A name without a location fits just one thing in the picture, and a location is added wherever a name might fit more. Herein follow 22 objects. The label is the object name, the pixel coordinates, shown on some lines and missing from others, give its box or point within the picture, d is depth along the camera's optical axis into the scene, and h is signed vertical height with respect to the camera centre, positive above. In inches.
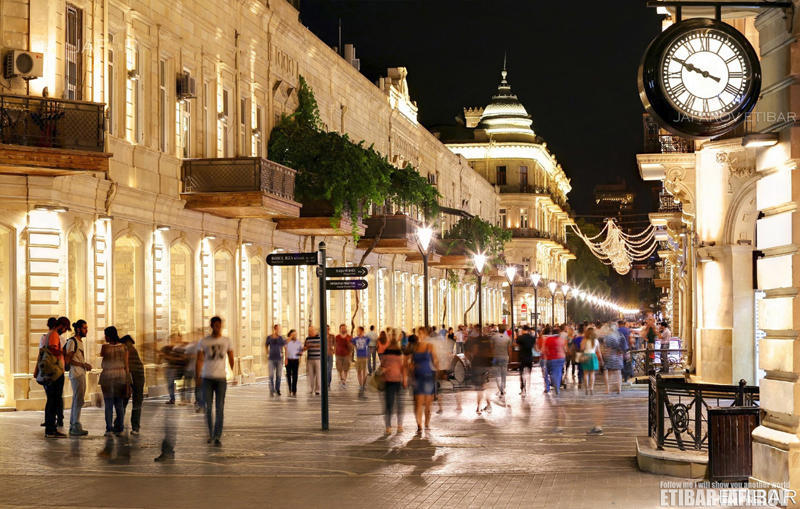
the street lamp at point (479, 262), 1633.9 +41.7
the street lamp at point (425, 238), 1293.1 +58.3
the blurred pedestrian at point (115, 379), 711.1 -47.4
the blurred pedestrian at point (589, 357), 1151.6 -60.7
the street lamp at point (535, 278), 2069.9 +24.8
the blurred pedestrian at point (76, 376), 730.2 -46.7
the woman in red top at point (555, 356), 1170.0 -59.6
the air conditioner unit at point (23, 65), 884.0 +166.1
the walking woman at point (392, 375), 764.6 -49.7
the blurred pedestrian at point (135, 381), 730.8 -49.7
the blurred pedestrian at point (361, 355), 1228.5 -62.3
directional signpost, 757.3 +12.4
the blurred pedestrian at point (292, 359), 1136.2 -58.5
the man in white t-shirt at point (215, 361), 665.0 -34.9
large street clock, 423.5 +73.0
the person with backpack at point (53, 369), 725.9 -42.5
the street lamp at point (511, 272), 2018.1 +34.2
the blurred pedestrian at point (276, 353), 1130.0 -53.0
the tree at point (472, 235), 2515.3 +121.3
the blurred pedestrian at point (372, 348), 1424.7 -62.9
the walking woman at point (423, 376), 767.1 -51.0
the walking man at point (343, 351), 1277.1 -57.9
